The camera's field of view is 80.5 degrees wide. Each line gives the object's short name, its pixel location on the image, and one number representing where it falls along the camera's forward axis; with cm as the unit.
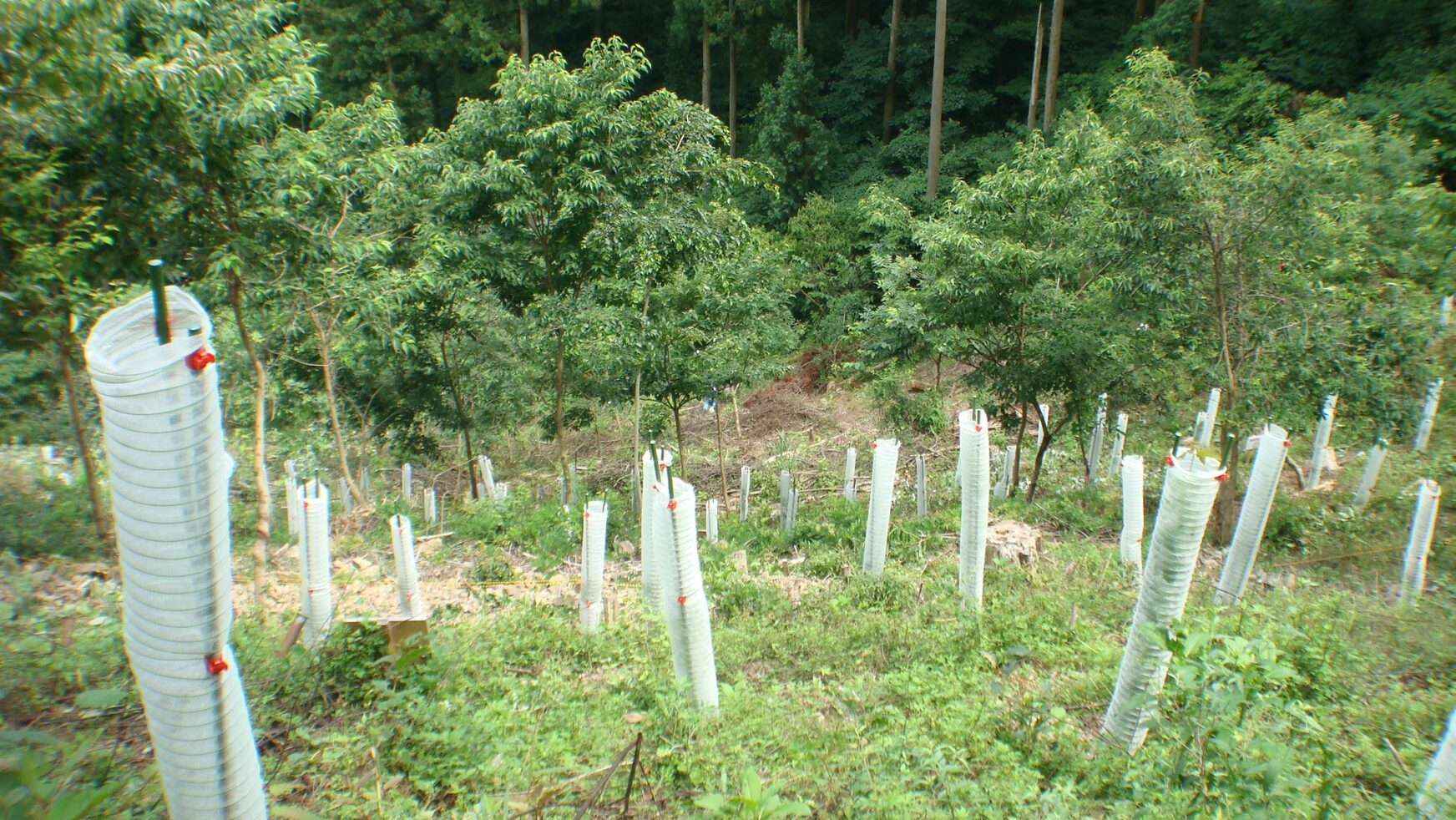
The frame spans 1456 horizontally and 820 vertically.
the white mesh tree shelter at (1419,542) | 748
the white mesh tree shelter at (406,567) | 673
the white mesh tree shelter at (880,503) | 823
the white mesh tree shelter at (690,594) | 467
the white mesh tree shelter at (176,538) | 233
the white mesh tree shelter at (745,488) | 1247
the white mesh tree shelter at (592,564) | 691
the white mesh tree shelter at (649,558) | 678
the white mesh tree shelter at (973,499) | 707
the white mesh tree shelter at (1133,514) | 791
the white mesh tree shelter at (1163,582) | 427
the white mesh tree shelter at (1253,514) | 661
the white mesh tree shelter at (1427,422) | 1128
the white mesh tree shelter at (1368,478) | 1026
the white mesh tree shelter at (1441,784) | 340
